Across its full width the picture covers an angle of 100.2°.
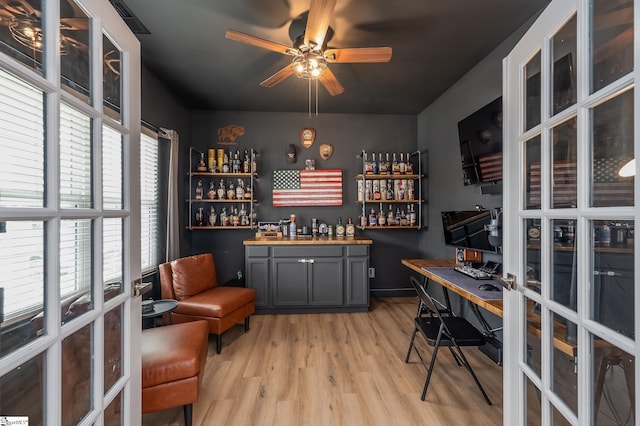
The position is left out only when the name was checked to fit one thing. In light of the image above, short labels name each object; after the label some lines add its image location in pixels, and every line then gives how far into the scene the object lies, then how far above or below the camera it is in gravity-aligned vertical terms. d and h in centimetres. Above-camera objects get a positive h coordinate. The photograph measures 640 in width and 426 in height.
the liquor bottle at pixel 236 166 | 373 +66
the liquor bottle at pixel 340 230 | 385 -24
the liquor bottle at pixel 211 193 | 371 +27
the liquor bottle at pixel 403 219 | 390 -9
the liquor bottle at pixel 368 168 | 385 +65
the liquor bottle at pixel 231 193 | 373 +28
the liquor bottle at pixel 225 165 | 374 +68
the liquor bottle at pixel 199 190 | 364 +32
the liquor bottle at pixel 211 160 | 373 +74
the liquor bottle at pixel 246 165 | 375 +68
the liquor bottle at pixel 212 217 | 375 -6
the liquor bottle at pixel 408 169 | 387 +64
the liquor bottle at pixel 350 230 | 383 -24
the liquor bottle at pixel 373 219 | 386 -9
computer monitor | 225 -15
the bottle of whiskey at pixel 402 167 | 387 +67
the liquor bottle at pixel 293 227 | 378 -20
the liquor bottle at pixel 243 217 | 381 -6
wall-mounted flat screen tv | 214 +60
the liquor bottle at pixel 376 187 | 390 +38
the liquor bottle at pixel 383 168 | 387 +65
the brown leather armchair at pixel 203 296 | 250 -84
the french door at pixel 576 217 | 71 -1
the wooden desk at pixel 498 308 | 90 -52
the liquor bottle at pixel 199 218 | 371 -7
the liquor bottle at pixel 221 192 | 373 +30
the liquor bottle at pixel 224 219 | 371 -8
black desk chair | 180 -85
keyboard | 212 -49
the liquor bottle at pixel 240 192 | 373 +29
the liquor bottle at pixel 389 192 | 388 +31
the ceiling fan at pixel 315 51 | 168 +117
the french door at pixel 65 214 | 67 +0
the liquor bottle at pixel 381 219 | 389 -9
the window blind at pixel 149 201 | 275 +13
